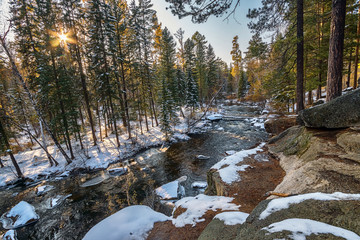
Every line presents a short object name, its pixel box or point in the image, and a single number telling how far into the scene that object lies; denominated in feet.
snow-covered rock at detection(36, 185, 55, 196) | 31.86
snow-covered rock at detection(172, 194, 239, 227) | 12.49
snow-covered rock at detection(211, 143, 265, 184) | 17.72
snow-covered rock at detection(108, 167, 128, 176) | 37.24
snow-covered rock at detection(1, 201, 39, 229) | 23.36
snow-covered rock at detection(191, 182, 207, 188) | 27.83
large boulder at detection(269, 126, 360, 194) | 9.34
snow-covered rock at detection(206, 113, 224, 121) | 81.86
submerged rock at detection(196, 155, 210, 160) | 40.32
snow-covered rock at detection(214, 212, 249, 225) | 9.60
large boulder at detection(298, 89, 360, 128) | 13.66
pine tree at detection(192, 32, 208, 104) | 102.32
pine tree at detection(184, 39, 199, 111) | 90.28
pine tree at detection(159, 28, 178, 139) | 58.37
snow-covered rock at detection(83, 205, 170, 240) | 11.87
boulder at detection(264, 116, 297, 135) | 31.80
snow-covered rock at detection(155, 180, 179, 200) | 24.94
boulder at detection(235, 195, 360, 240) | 5.54
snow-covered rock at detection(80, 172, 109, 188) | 33.58
